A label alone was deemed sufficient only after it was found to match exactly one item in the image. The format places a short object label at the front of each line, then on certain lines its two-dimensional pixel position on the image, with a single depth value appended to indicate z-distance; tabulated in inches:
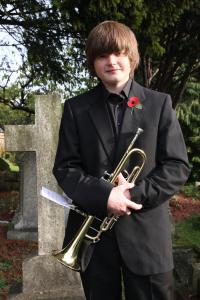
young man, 79.1
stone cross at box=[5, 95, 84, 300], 140.4
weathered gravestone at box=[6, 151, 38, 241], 287.0
